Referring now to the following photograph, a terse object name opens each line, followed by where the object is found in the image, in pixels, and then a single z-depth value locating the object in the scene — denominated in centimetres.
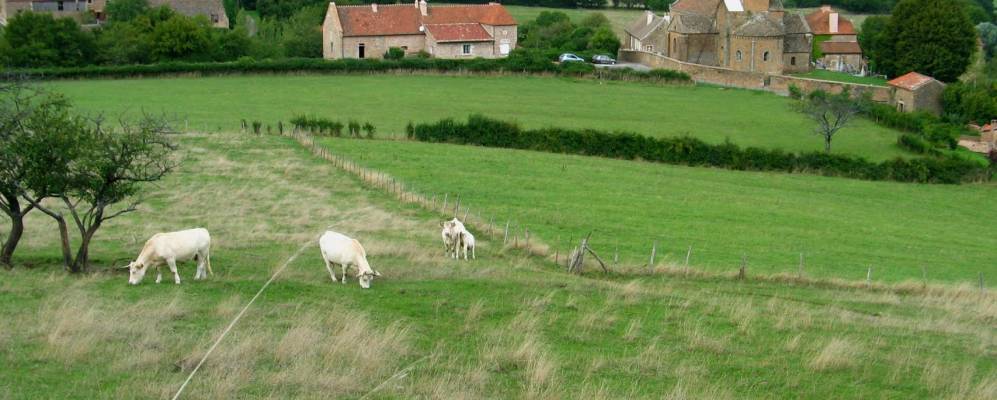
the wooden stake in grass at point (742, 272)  2704
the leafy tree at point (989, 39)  11528
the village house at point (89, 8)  11081
